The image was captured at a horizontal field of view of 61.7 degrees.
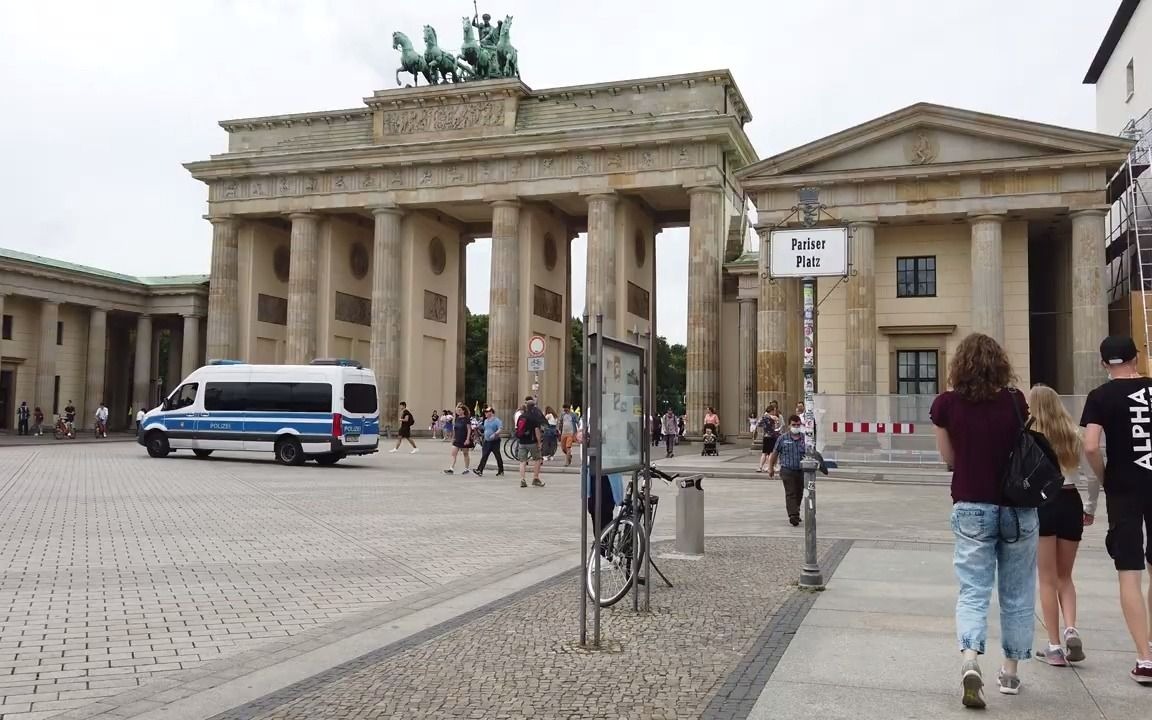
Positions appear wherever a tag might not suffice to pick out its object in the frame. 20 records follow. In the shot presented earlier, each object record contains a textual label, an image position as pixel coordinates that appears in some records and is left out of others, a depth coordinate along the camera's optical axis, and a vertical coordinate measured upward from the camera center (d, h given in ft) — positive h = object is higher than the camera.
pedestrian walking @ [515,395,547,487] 70.28 -1.86
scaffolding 101.50 +22.71
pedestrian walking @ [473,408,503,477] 75.20 -2.02
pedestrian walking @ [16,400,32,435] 162.20 -2.46
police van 90.27 -0.57
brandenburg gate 143.54 +33.08
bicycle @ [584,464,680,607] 26.30 -3.72
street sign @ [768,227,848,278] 30.86 +5.23
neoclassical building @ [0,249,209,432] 175.94 +14.41
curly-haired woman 17.65 -1.86
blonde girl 20.24 -2.45
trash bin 34.47 -3.97
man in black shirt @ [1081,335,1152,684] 18.62 -1.18
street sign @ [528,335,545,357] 84.12 +5.59
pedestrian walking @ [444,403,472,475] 78.52 -1.97
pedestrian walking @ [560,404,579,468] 95.67 -1.96
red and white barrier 86.94 -1.23
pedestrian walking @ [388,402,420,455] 111.09 -1.74
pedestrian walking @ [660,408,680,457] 107.65 -2.27
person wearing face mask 45.47 -2.59
